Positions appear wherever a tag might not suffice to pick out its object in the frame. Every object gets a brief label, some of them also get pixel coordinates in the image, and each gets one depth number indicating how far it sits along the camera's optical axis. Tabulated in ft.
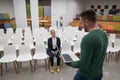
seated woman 12.64
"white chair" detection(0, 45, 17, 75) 12.52
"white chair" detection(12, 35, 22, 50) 15.12
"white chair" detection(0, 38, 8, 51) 14.65
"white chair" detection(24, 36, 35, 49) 15.03
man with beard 4.21
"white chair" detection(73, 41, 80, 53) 14.07
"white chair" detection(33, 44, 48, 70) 12.96
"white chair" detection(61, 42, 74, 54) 13.67
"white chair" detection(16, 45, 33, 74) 12.41
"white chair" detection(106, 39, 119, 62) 14.30
